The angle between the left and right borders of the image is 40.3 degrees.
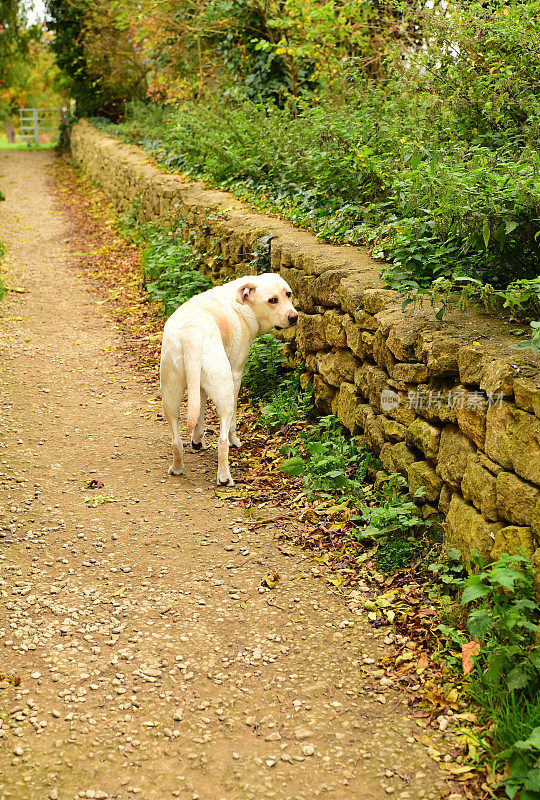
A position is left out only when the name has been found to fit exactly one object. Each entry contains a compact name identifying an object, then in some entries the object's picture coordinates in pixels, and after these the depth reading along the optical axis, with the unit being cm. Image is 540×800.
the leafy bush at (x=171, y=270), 874
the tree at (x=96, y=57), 1969
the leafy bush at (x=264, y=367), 667
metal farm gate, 3462
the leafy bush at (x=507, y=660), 287
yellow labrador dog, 498
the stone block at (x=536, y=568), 312
